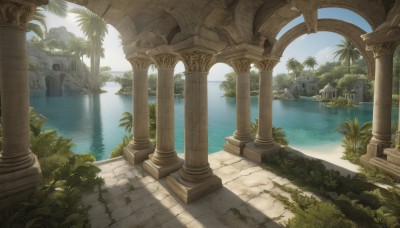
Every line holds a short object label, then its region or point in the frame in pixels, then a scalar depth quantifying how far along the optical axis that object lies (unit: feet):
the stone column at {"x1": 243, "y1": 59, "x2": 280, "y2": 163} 31.14
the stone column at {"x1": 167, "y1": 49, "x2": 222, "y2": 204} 20.31
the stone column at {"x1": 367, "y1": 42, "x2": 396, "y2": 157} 25.04
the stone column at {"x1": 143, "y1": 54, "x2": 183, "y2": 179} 24.97
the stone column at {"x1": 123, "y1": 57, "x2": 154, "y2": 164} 29.12
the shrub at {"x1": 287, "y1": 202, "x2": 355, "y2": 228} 13.37
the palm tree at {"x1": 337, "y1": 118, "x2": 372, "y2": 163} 34.86
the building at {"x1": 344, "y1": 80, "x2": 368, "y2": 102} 156.46
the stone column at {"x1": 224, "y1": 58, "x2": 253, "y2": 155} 31.17
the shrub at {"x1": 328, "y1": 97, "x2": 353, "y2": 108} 134.41
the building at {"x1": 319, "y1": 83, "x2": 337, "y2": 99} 169.41
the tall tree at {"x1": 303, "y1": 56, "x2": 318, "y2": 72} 249.55
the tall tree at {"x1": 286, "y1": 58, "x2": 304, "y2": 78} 235.91
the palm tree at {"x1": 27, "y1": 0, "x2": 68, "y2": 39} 36.83
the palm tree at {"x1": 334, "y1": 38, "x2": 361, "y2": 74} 167.63
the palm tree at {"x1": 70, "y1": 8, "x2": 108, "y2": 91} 152.98
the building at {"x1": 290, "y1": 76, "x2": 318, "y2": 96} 213.46
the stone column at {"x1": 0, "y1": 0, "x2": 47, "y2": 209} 14.80
